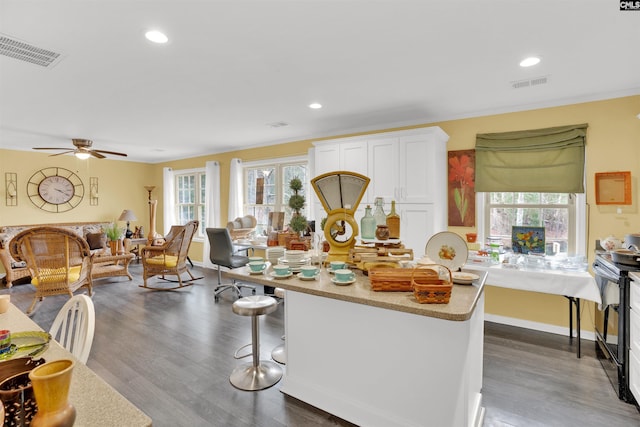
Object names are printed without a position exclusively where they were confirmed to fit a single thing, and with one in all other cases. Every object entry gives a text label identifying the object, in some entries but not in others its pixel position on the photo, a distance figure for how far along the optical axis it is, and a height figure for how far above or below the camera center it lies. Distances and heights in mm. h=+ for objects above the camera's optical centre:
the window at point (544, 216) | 3406 -24
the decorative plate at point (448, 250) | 1905 -221
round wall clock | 6348 +469
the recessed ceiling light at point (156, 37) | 2105 +1183
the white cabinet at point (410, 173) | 3707 +491
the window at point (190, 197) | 7262 +376
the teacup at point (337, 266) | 2014 -333
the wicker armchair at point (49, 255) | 3949 -556
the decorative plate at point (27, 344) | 1080 -475
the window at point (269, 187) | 5562 +494
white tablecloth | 2818 -632
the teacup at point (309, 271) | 1922 -350
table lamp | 7227 -106
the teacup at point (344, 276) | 1812 -358
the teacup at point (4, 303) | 1506 -431
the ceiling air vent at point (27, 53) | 2195 +1166
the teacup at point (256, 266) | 2076 -347
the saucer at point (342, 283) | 1801 -389
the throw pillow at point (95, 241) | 6453 -582
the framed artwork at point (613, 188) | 3102 +260
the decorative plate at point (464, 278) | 1781 -361
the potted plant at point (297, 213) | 2875 +0
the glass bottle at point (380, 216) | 2113 -17
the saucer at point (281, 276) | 1976 -391
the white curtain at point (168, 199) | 7652 +325
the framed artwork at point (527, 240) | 3449 -282
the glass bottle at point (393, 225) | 2077 -76
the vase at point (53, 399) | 623 -378
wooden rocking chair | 5176 -725
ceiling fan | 4902 +974
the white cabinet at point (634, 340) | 2096 -848
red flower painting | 3881 +317
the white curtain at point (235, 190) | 6203 +446
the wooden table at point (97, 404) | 739 -485
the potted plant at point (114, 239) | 6027 -507
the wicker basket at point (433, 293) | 1450 -362
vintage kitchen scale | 2090 +77
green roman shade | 3307 +595
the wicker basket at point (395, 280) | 1663 -350
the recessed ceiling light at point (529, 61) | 2447 +1197
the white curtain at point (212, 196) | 6564 +346
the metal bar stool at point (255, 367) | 2432 -1263
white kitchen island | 1604 -807
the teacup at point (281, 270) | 1979 -356
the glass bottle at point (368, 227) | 2102 -90
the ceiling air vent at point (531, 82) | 2840 +1200
